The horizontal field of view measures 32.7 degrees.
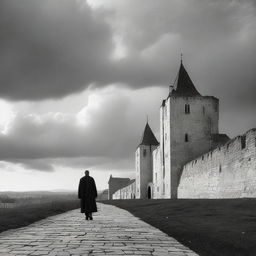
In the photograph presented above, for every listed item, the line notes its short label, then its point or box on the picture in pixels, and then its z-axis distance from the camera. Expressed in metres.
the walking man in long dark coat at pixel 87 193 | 13.96
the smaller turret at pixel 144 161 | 63.32
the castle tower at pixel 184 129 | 45.47
